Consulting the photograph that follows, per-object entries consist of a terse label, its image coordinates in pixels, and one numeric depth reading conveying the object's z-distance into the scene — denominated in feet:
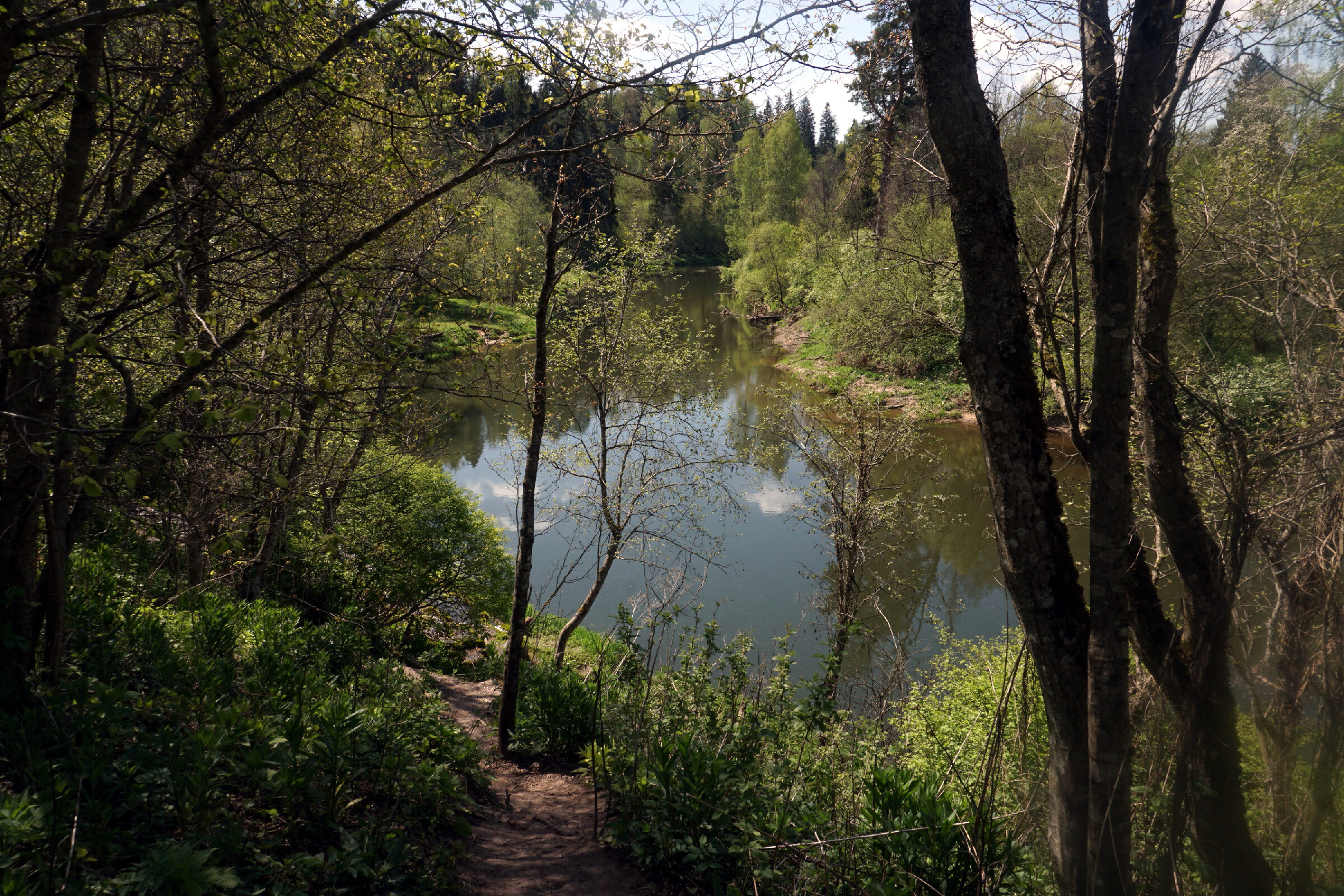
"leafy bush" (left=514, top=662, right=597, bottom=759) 19.83
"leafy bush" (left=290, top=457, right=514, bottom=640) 30.73
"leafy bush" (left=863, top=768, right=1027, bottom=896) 10.60
